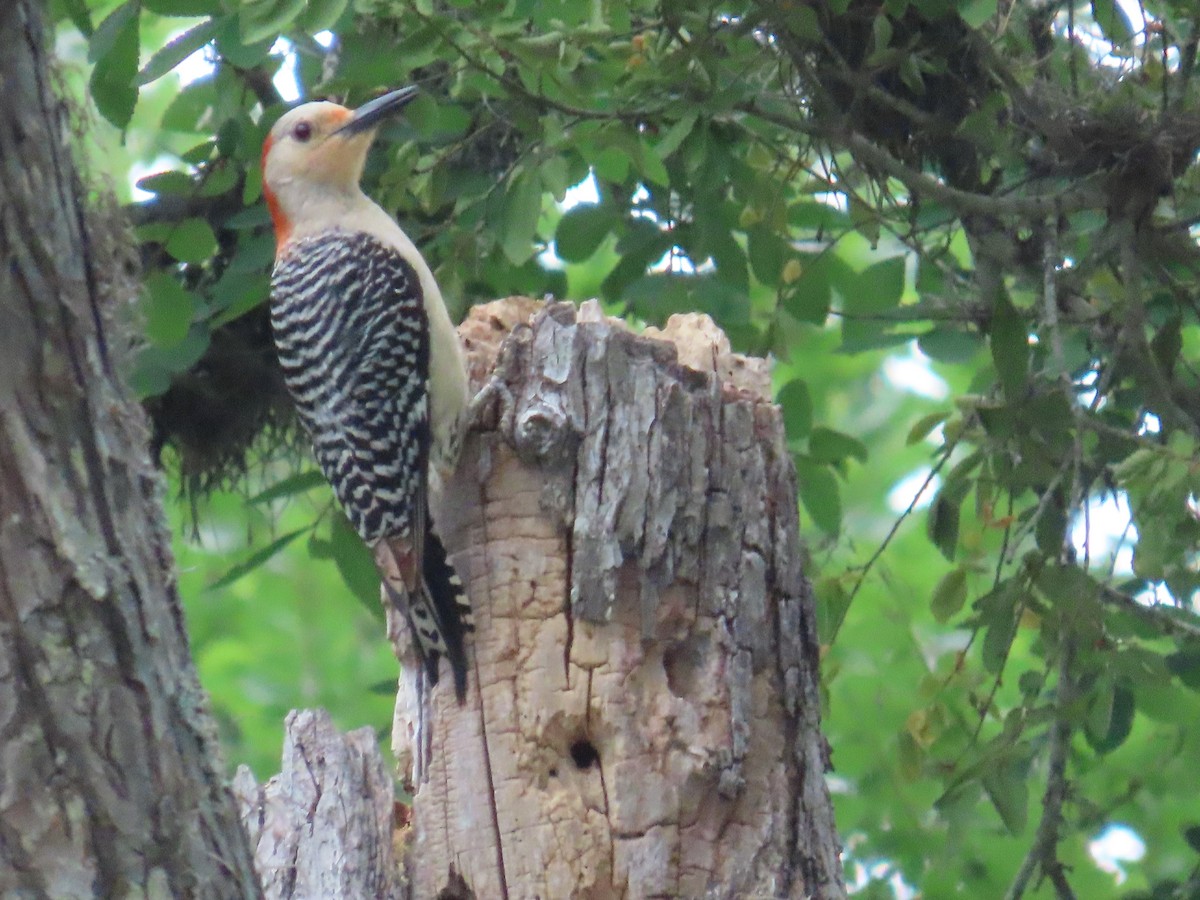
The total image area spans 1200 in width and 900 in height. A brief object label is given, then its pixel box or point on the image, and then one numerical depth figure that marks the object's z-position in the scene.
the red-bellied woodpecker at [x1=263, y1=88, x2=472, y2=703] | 9.03
